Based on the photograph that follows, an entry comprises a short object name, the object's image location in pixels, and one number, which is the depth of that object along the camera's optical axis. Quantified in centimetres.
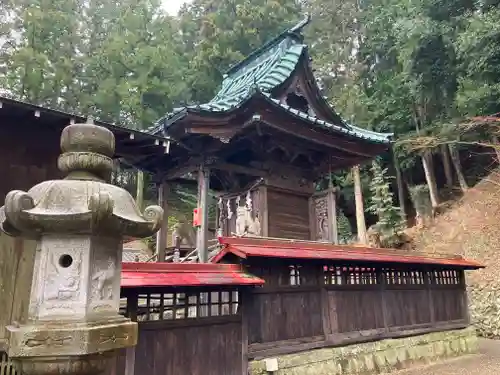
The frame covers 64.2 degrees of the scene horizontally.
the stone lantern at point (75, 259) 320
